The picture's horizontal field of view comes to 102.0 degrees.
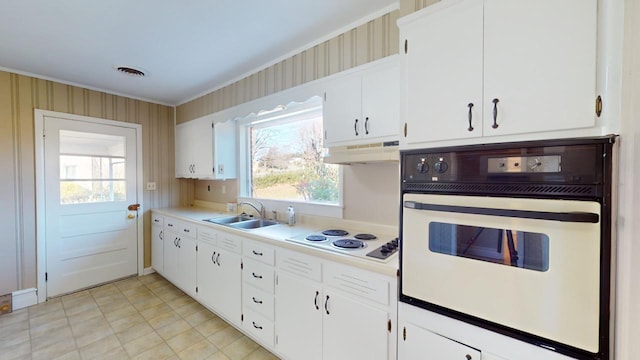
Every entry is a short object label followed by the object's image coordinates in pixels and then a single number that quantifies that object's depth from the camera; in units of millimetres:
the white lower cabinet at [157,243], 3334
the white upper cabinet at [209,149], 3088
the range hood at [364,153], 1563
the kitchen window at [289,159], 2459
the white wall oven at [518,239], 859
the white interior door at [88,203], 2900
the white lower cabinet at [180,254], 2732
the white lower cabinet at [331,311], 1347
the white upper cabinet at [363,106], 1626
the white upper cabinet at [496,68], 889
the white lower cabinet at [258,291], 1901
